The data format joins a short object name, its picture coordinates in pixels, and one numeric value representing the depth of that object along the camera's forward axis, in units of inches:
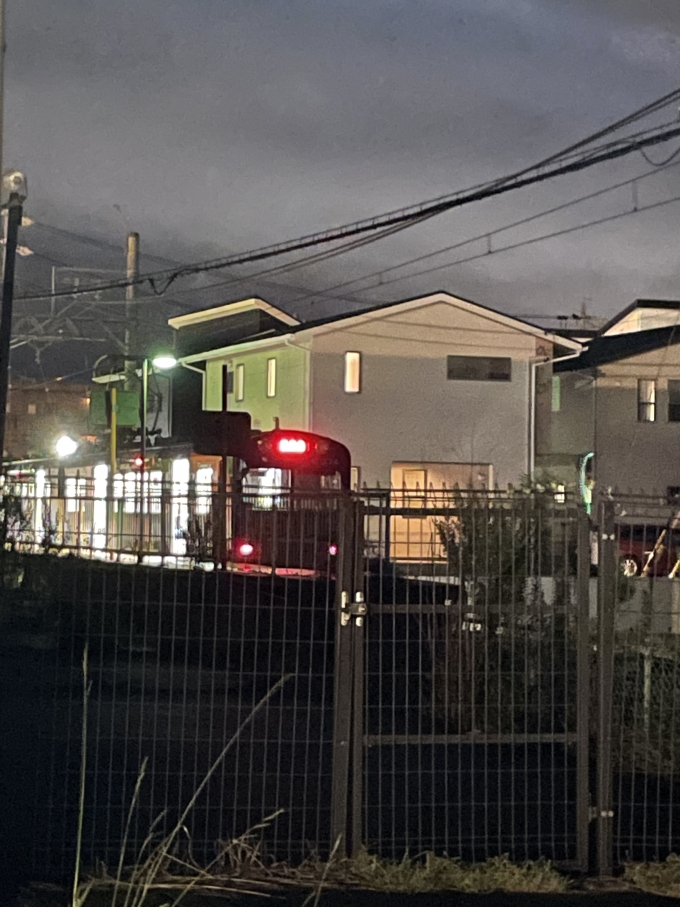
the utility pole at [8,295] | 735.1
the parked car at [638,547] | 305.7
